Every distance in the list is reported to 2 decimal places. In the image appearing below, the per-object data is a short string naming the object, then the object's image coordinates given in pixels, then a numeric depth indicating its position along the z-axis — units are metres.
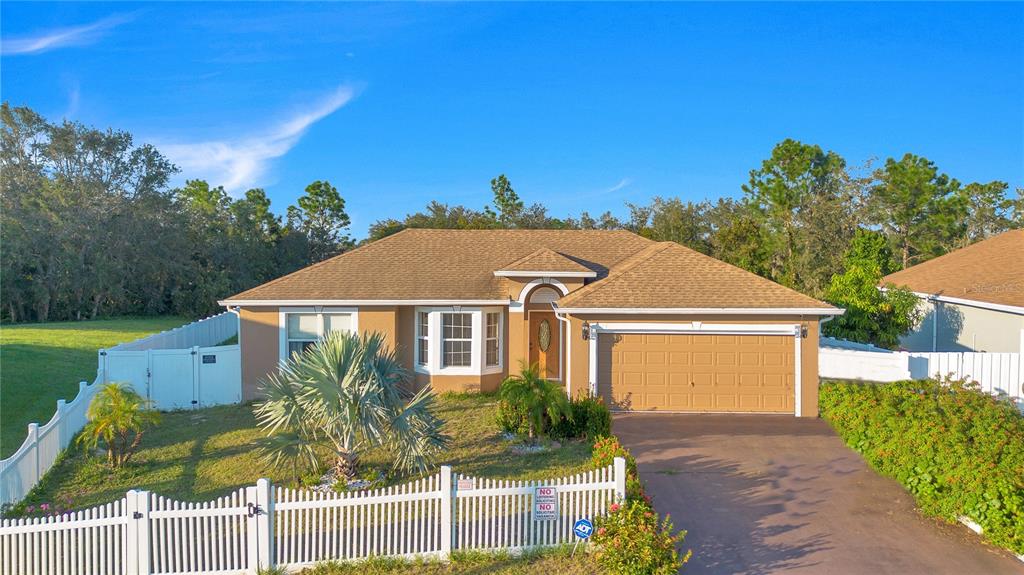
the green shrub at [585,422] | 11.67
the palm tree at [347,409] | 9.02
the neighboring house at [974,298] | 17.16
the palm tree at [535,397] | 11.32
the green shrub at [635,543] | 6.62
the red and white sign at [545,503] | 7.24
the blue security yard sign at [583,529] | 7.07
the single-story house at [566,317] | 14.16
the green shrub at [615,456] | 7.54
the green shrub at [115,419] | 10.23
